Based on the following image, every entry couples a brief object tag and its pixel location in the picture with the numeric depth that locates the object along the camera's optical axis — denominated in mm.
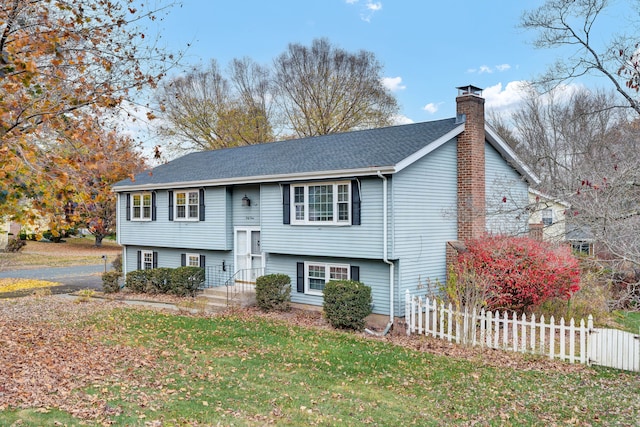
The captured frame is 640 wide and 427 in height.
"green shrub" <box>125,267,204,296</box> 18172
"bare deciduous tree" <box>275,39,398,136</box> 37938
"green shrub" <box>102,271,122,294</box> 20078
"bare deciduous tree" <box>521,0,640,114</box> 9945
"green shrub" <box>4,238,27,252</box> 36500
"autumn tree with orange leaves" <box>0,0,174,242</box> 6105
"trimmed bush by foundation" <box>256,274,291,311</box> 15234
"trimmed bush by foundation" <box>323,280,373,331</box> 13109
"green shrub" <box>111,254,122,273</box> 23641
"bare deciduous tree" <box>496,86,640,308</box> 7777
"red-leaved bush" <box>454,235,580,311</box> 12922
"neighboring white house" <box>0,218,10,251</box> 33150
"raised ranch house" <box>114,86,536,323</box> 13891
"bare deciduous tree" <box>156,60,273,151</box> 38000
